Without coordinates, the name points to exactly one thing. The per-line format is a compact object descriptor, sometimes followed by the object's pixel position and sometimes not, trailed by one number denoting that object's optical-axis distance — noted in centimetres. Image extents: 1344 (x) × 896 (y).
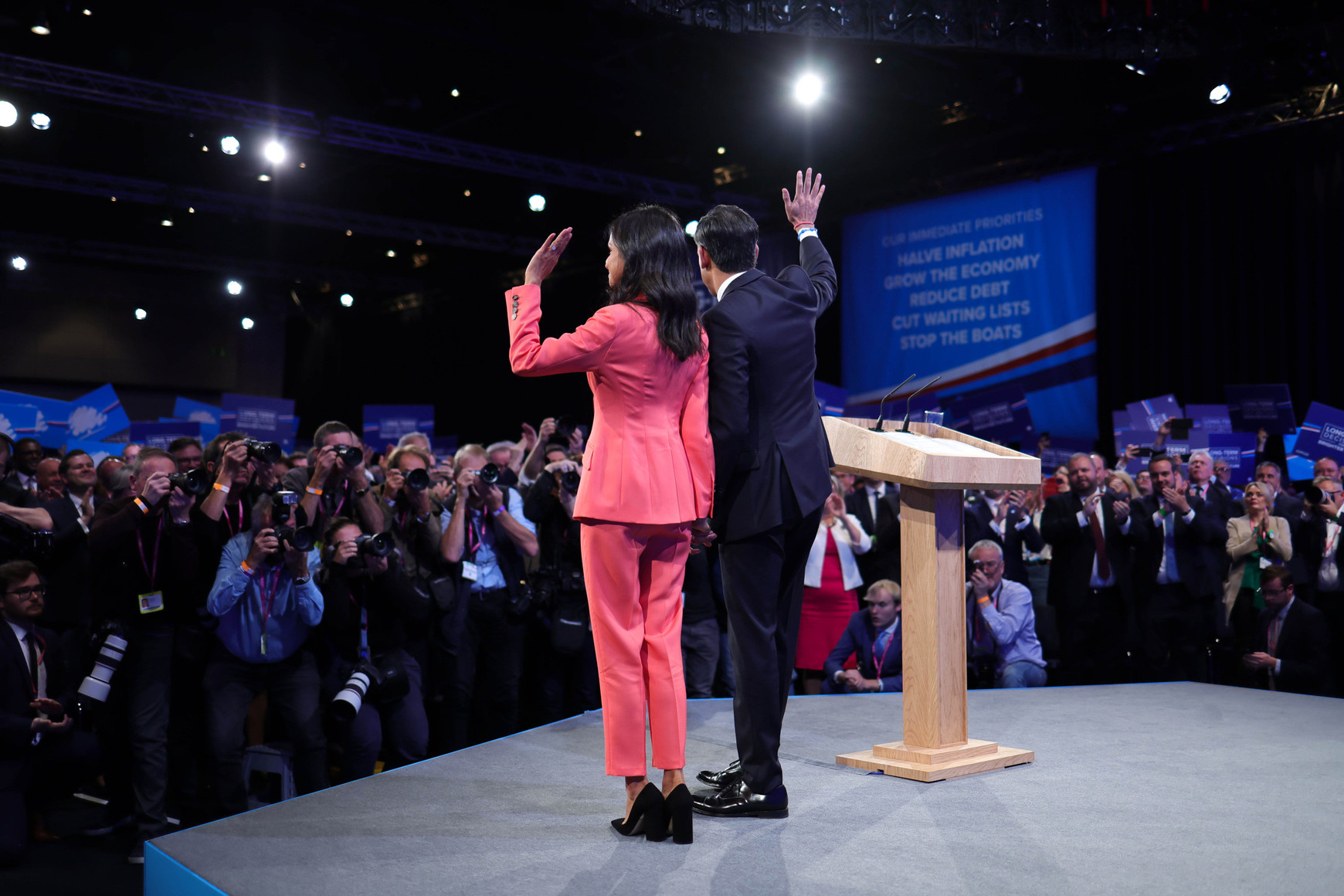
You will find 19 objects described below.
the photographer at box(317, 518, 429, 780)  389
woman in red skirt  564
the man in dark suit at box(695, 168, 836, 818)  242
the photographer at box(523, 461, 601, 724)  461
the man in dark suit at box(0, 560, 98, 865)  372
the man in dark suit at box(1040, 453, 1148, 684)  579
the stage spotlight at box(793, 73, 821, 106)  809
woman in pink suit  226
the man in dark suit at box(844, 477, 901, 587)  598
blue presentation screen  909
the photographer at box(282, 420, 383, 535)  393
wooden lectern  276
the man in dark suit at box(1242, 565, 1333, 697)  514
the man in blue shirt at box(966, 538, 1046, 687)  495
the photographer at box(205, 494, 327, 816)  363
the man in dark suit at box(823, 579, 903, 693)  487
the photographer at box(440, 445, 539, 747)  450
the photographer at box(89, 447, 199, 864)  370
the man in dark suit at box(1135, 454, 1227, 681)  570
